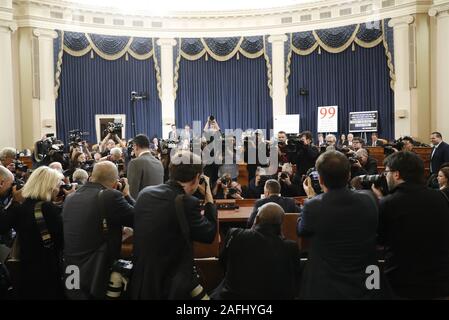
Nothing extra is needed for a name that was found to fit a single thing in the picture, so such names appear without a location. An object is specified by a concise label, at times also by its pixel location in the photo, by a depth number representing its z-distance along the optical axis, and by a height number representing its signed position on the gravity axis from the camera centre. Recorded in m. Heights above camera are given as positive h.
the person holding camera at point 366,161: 6.13 -0.30
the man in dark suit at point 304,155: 6.00 -0.20
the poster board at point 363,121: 13.58 +0.44
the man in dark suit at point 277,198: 4.13 -0.48
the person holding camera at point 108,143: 7.82 +0.01
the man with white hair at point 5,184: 3.43 -0.26
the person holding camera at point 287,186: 5.75 -0.55
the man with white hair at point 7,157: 5.66 -0.12
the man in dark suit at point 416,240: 2.60 -0.54
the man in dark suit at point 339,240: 2.45 -0.50
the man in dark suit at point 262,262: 2.70 -0.66
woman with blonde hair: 3.01 -0.60
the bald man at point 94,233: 2.88 -0.52
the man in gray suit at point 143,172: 4.75 -0.28
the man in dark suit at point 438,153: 8.30 -0.30
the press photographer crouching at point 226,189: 5.97 -0.58
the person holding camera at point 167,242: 2.55 -0.51
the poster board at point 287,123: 14.52 +0.46
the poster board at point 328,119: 14.31 +0.54
